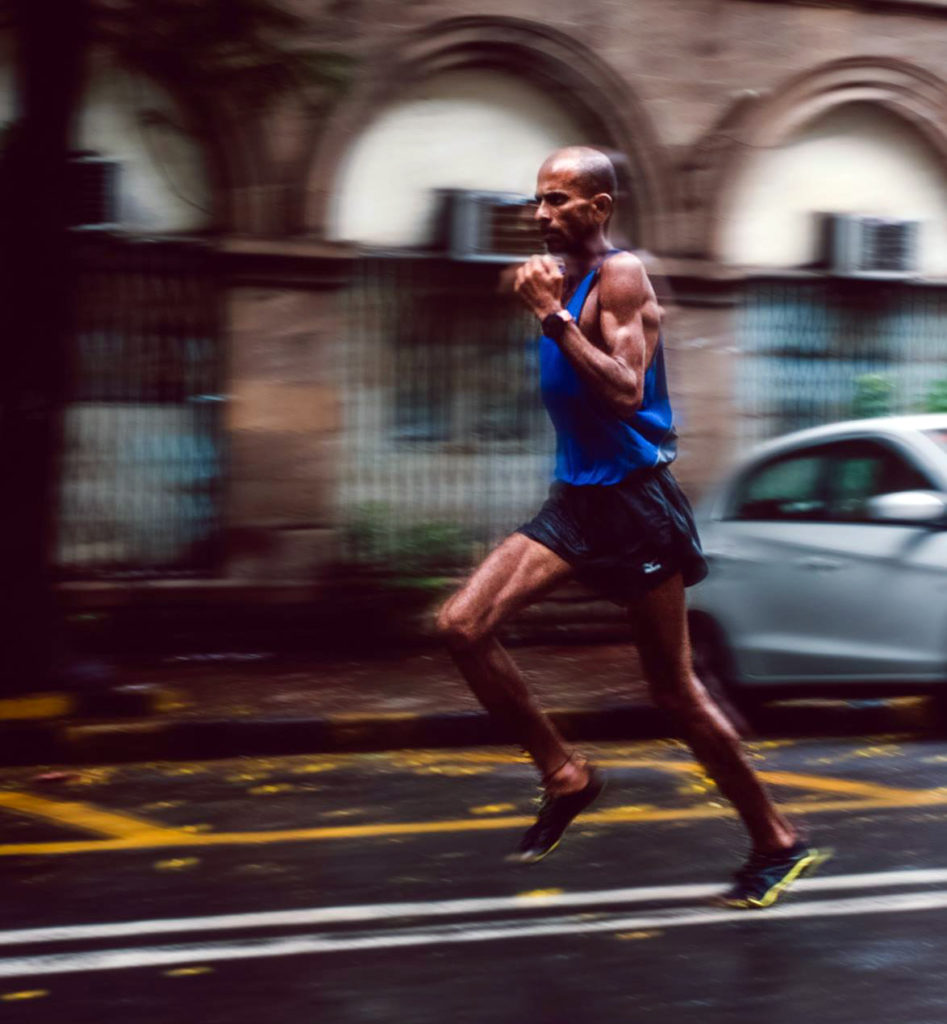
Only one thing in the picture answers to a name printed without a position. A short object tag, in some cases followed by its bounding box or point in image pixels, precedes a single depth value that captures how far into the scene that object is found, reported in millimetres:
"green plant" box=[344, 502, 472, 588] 12367
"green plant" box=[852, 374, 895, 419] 14094
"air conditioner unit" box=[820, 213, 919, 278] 13945
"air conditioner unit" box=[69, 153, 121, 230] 12016
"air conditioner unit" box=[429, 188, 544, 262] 12789
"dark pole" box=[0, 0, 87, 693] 8875
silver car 8430
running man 4891
